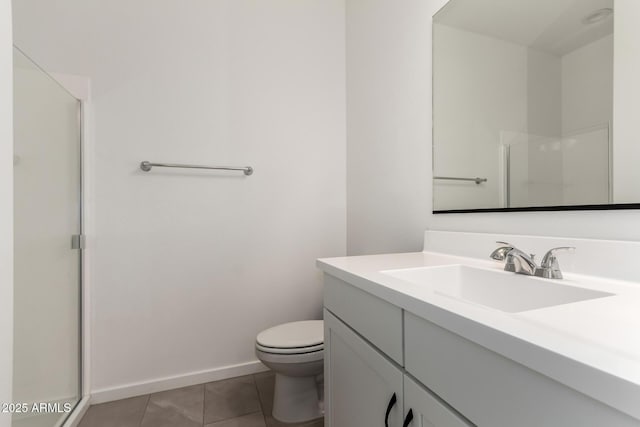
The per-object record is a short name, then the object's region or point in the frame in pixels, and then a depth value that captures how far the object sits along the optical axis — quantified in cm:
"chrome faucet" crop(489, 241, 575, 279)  74
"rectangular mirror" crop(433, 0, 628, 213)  76
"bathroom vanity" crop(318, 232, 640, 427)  33
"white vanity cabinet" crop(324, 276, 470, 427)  58
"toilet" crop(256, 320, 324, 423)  127
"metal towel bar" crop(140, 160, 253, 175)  153
